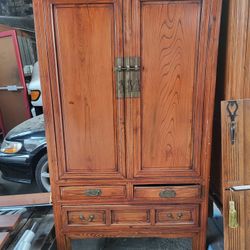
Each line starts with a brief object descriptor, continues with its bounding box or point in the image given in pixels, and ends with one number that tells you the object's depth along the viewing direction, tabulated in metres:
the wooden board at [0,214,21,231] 1.51
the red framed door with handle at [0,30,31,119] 3.75
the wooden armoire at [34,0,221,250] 1.19
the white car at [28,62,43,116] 3.51
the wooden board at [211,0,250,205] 1.17
